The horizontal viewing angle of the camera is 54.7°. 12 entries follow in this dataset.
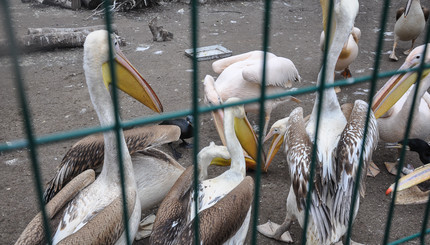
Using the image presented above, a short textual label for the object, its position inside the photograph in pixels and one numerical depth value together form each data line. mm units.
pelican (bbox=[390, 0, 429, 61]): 4676
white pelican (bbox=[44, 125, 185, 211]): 2215
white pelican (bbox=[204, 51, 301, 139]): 3215
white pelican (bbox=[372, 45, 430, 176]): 2510
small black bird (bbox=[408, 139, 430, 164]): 2711
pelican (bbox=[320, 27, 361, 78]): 3879
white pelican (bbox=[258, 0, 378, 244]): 2062
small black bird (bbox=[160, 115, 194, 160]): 3109
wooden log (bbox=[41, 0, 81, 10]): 6865
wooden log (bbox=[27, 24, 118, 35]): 5145
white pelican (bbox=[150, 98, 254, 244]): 1721
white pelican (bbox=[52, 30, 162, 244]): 1846
